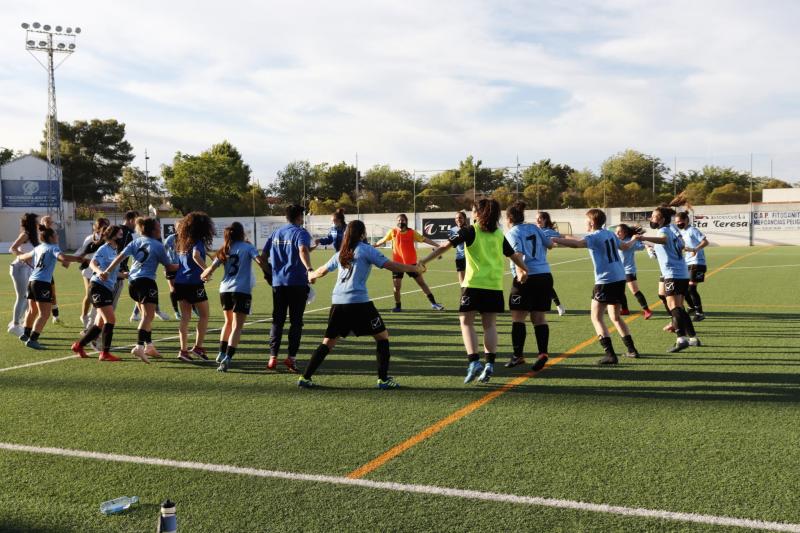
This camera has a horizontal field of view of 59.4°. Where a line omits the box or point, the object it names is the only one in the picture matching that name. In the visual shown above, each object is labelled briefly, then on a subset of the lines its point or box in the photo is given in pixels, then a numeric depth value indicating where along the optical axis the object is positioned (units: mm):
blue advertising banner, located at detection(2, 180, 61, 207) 65312
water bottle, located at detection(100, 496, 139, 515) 3887
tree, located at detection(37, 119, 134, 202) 82750
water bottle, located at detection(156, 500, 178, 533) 2922
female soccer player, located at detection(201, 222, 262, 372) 7988
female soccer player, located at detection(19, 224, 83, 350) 9633
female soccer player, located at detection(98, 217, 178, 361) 8227
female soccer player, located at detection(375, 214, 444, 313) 13516
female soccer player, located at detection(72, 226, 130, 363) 8539
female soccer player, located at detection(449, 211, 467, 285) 11894
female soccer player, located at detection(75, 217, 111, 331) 9672
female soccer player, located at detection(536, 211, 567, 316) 10630
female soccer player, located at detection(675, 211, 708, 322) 11062
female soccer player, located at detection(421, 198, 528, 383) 6980
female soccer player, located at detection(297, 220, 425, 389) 6570
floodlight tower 51312
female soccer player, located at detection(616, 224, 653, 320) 11813
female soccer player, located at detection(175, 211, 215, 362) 8328
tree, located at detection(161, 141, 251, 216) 74062
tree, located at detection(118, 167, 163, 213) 87312
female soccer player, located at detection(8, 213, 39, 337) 10531
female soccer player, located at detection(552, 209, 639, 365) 7965
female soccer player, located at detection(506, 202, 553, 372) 7953
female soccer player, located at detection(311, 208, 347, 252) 11792
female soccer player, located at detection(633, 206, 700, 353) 8719
